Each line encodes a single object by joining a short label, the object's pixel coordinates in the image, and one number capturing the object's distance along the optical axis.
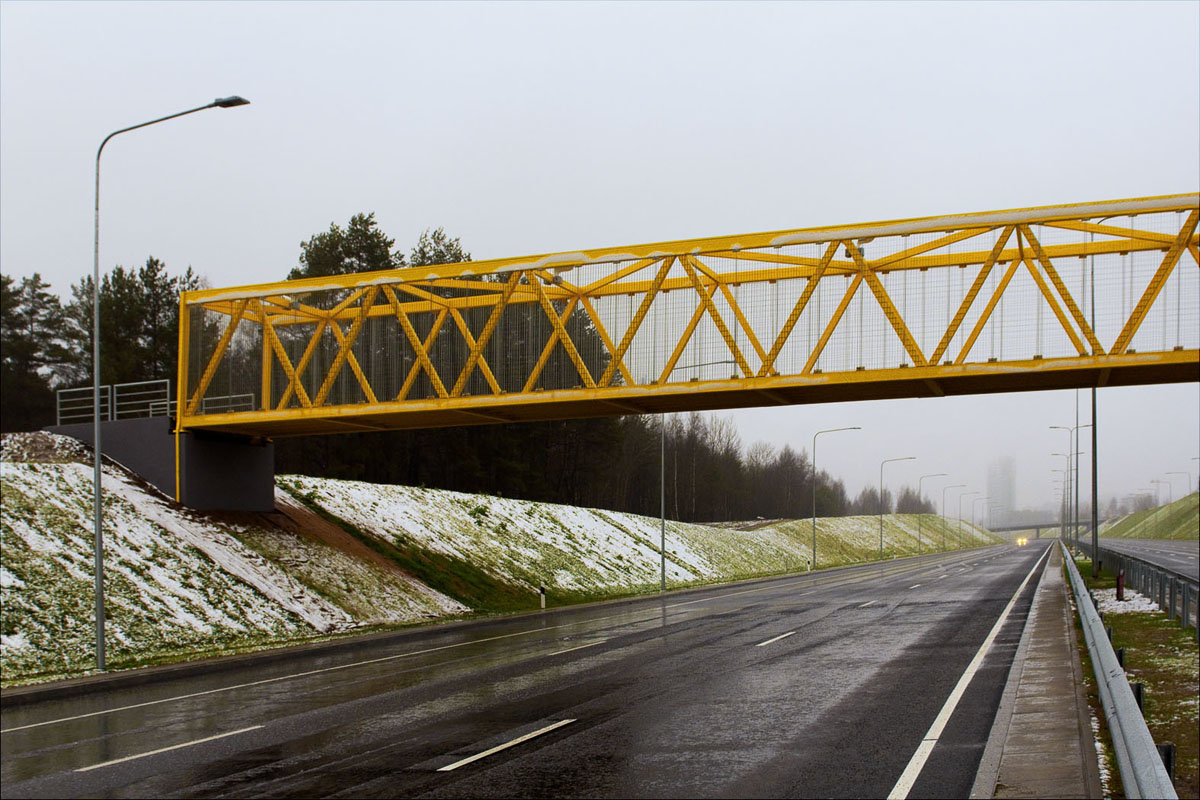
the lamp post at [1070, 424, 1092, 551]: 72.81
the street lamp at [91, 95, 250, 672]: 17.77
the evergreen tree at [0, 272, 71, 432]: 60.72
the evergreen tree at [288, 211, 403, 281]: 64.75
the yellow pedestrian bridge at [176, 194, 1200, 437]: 22.14
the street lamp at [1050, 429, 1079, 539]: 96.83
